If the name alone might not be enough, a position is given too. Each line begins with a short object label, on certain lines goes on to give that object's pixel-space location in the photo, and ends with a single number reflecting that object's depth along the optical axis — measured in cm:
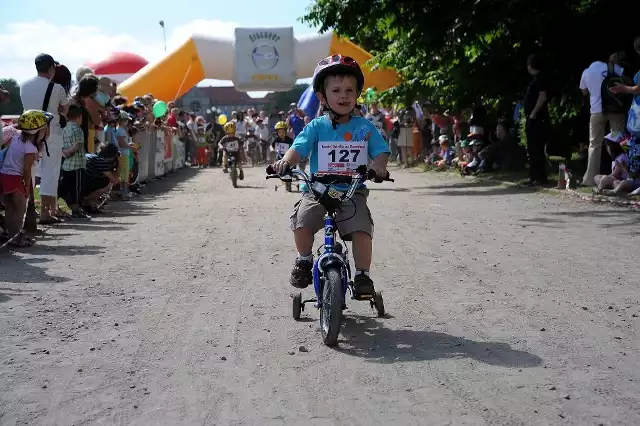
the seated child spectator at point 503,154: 2347
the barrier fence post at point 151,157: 2342
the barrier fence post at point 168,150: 2673
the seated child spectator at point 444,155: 2640
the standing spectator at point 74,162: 1405
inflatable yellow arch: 3138
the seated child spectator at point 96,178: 1489
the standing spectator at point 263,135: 4022
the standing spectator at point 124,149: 1750
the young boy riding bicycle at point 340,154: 650
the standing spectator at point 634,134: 1442
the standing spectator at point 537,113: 1769
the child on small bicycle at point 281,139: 2195
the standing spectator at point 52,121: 1298
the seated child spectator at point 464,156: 2384
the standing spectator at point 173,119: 2924
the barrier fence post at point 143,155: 2169
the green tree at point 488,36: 1869
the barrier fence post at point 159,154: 2471
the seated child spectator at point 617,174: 1495
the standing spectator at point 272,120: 4062
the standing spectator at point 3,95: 1072
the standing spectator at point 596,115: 1593
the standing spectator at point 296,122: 2259
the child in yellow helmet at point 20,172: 1087
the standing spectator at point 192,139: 3522
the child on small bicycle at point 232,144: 2372
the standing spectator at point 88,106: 1407
